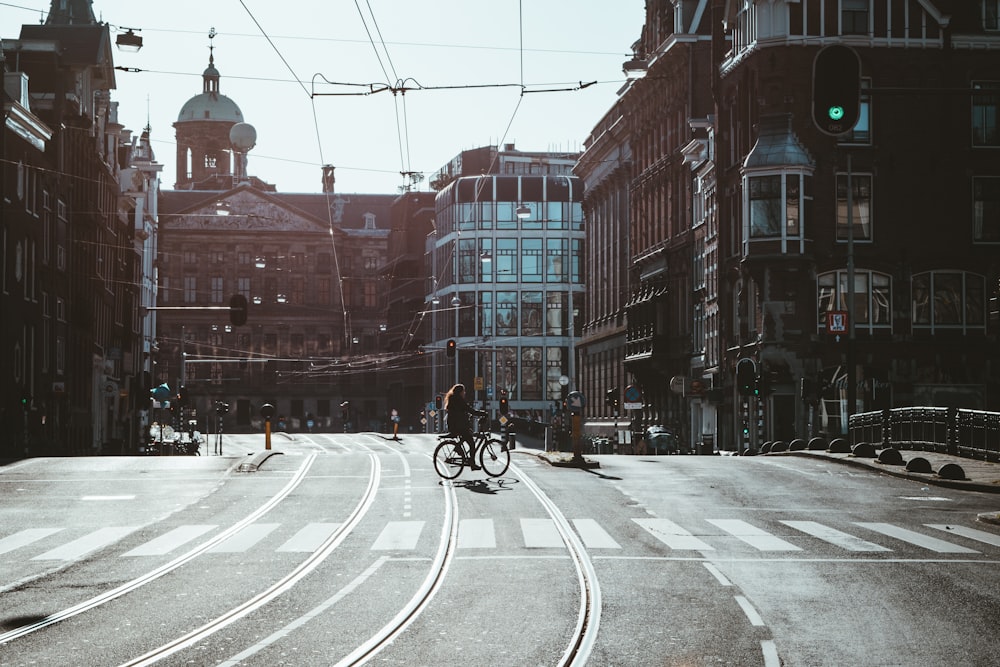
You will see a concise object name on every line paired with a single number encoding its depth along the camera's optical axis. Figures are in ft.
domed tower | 540.11
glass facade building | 391.45
